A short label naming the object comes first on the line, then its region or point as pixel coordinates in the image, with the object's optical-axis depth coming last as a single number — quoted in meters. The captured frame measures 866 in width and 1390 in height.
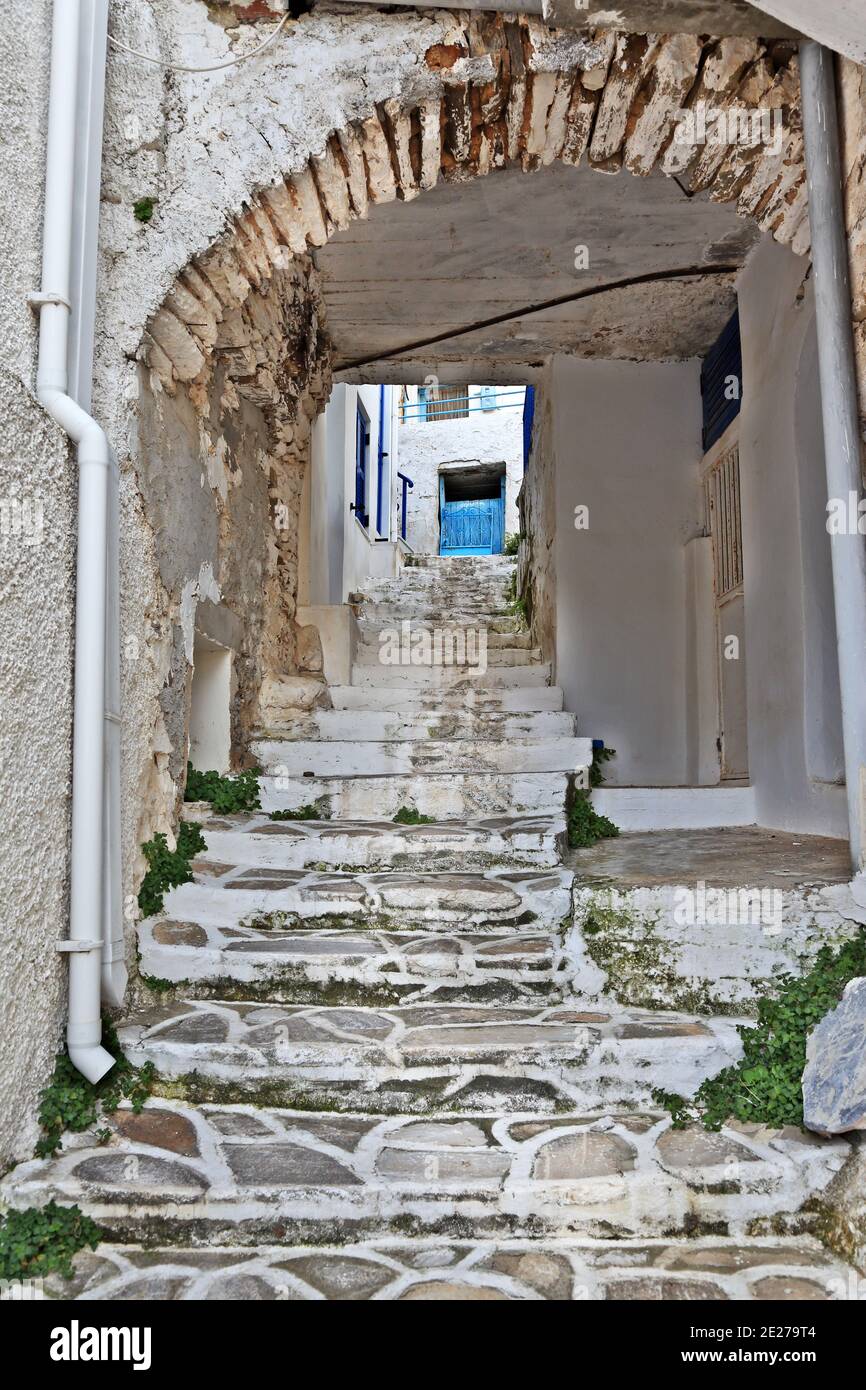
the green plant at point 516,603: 9.49
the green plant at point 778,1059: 2.84
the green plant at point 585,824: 5.07
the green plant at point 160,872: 3.74
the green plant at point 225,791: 4.64
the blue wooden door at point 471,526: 20.06
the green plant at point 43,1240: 2.25
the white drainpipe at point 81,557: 2.94
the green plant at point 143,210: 3.52
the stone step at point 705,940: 3.33
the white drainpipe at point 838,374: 3.25
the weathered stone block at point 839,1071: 2.55
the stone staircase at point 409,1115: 2.31
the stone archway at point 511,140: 3.40
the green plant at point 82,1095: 2.76
